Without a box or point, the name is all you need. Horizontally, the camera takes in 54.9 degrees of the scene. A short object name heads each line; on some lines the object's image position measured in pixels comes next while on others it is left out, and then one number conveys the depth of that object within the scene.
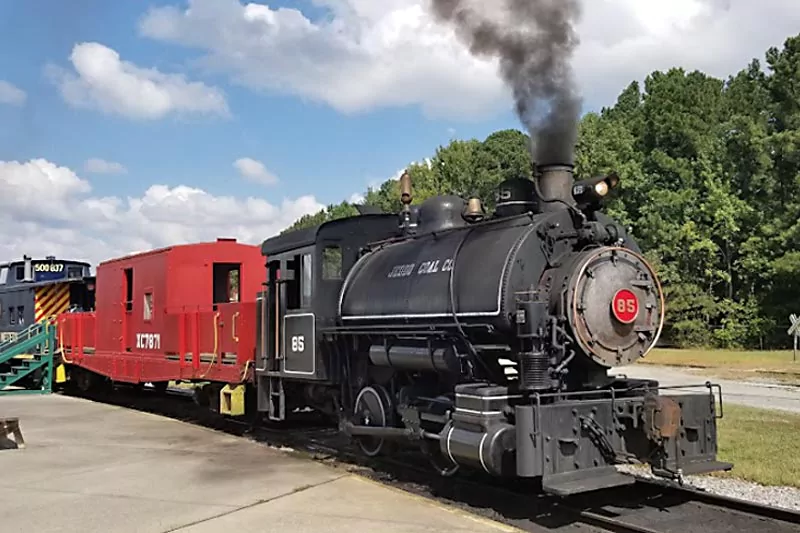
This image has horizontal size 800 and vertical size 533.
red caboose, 13.91
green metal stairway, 21.83
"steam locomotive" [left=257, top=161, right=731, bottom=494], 7.44
